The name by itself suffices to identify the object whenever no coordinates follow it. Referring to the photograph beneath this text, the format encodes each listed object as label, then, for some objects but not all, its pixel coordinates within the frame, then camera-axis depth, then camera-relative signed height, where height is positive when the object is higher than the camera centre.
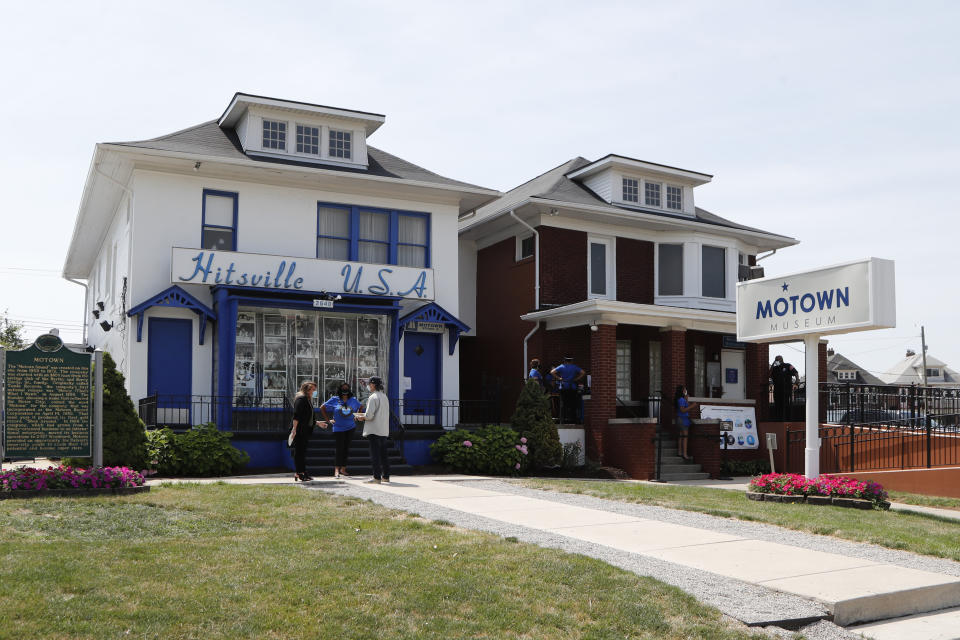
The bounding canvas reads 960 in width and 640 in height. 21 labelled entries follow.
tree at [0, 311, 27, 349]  48.75 +2.22
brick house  23.78 +2.73
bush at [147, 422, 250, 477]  16.42 -1.39
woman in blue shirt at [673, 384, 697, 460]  20.55 -0.89
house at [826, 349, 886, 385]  70.31 +0.62
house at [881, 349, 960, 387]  78.25 +0.34
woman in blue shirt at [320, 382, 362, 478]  15.84 -0.81
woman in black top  14.93 -0.84
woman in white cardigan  14.81 -0.79
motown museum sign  12.93 +1.08
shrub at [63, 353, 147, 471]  14.93 -0.86
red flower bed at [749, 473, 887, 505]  13.38 -1.64
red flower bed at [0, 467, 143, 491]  11.40 -1.31
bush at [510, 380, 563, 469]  19.12 -1.01
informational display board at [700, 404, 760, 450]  22.98 -1.12
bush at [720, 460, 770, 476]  22.21 -2.22
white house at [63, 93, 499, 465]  19.12 +2.52
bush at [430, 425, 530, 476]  18.34 -1.51
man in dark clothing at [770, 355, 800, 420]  24.02 -0.17
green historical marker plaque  11.95 -0.34
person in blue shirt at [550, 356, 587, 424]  21.30 -0.28
